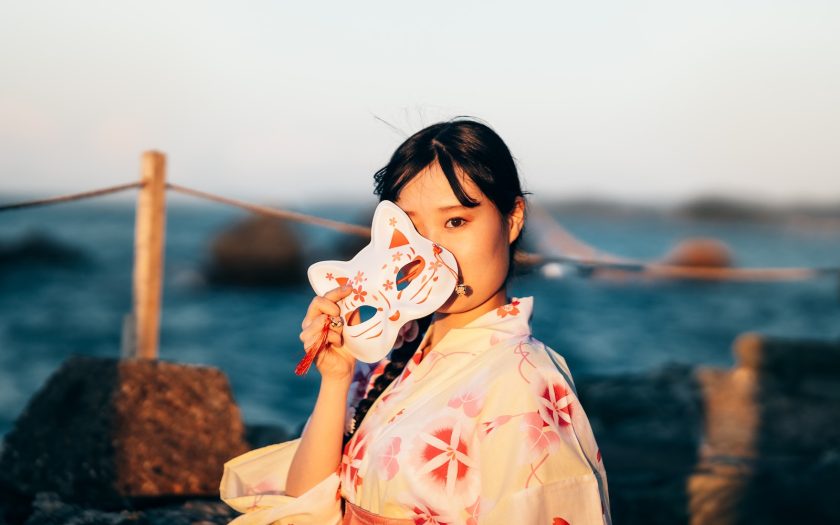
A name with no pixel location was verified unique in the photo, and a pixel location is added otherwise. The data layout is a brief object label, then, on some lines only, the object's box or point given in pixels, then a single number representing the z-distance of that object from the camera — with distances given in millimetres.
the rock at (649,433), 3830
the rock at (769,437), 3691
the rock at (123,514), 2523
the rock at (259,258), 20188
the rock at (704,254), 20641
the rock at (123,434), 2959
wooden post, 3807
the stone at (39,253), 25267
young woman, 1701
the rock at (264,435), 3889
